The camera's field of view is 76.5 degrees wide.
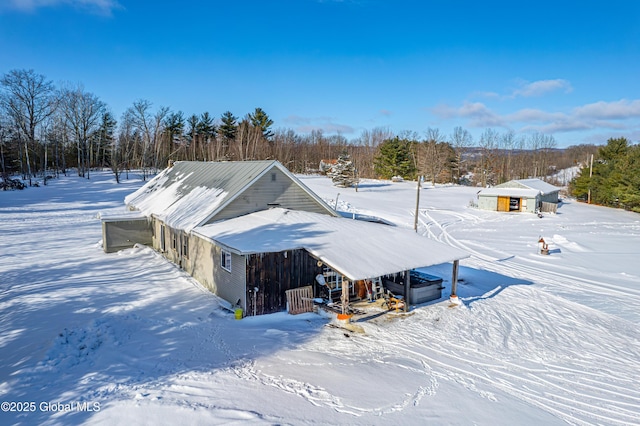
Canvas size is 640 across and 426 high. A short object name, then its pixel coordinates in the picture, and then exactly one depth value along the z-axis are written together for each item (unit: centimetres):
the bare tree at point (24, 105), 4988
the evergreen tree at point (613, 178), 4559
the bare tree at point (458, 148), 8339
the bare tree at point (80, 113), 5675
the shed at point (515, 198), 4394
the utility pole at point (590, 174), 5684
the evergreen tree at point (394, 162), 6962
